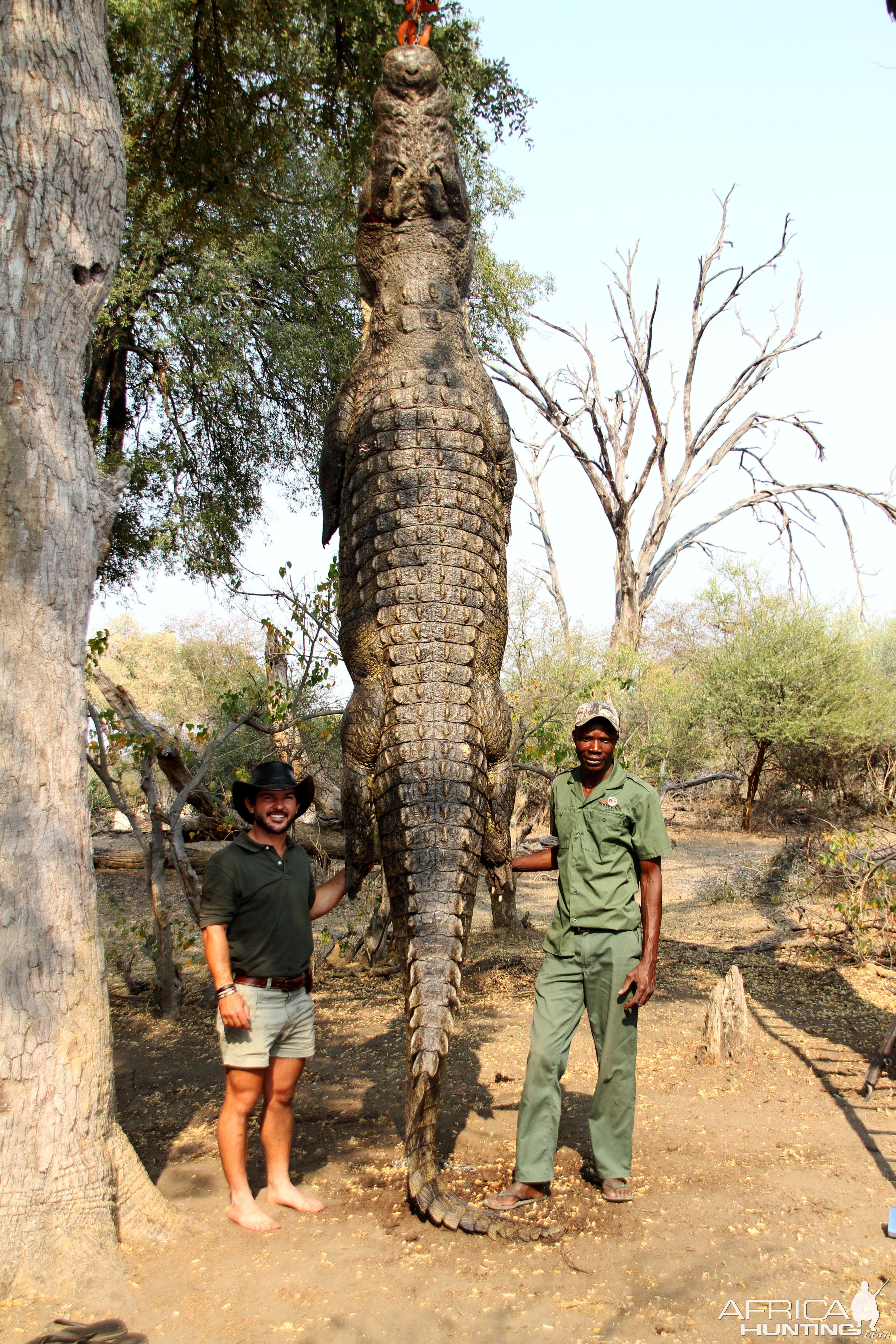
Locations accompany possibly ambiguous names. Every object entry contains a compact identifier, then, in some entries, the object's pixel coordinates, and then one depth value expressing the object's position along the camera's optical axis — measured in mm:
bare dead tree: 22594
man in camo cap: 3480
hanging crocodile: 3059
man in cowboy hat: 3215
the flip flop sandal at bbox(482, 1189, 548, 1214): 3321
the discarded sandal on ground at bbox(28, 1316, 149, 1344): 2426
